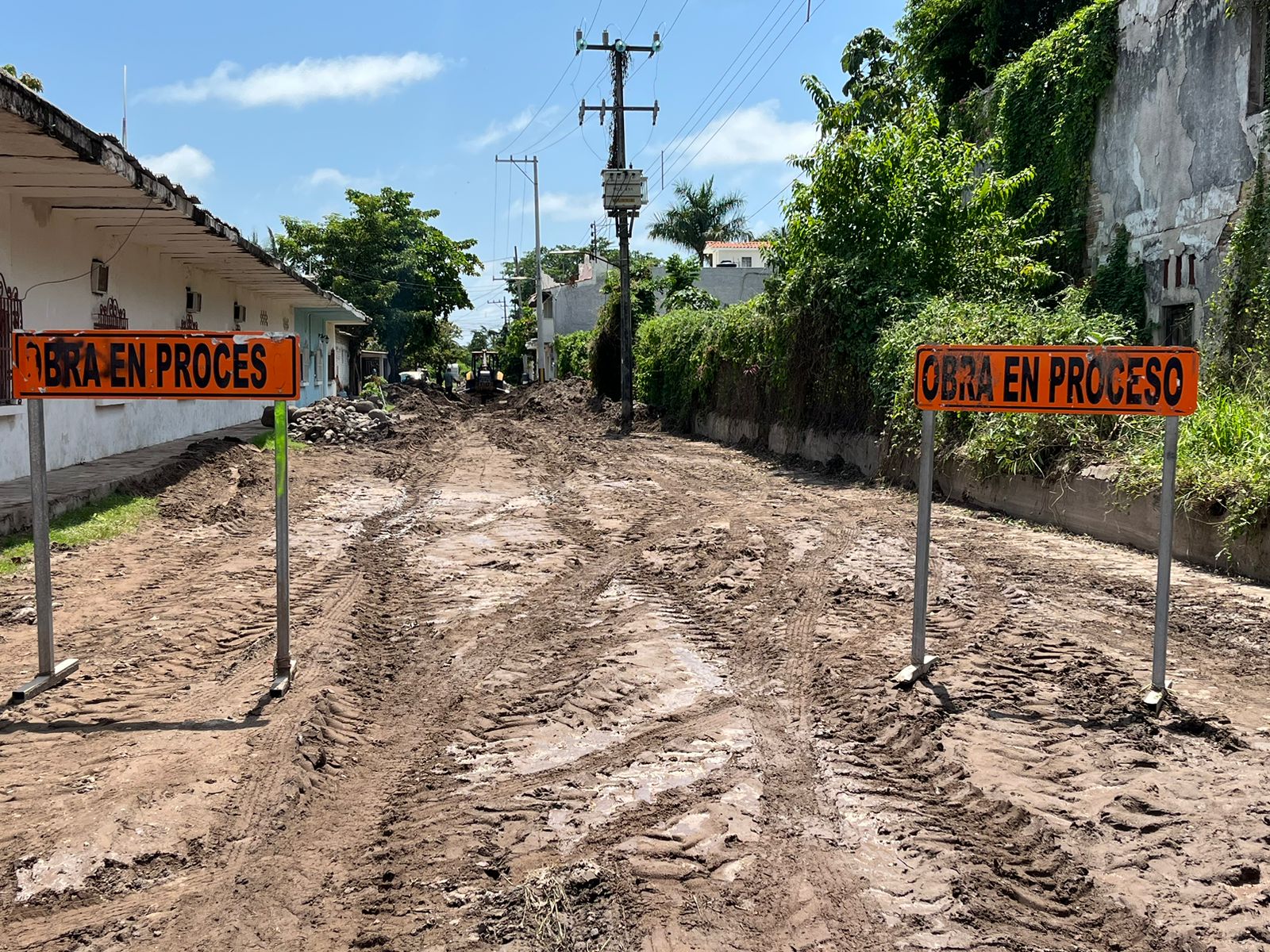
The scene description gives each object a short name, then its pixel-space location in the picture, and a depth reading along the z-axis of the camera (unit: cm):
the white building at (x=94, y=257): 934
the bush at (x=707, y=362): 2033
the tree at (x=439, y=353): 5525
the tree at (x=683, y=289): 3422
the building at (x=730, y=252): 5656
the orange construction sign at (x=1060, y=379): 483
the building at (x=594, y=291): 4731
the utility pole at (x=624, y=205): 2703
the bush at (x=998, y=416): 1030
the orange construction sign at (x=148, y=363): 495
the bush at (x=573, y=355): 4591
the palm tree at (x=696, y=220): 5272
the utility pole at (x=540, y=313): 5259
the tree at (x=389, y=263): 4512
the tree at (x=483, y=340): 10532
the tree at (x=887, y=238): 1576
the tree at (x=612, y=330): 3400
